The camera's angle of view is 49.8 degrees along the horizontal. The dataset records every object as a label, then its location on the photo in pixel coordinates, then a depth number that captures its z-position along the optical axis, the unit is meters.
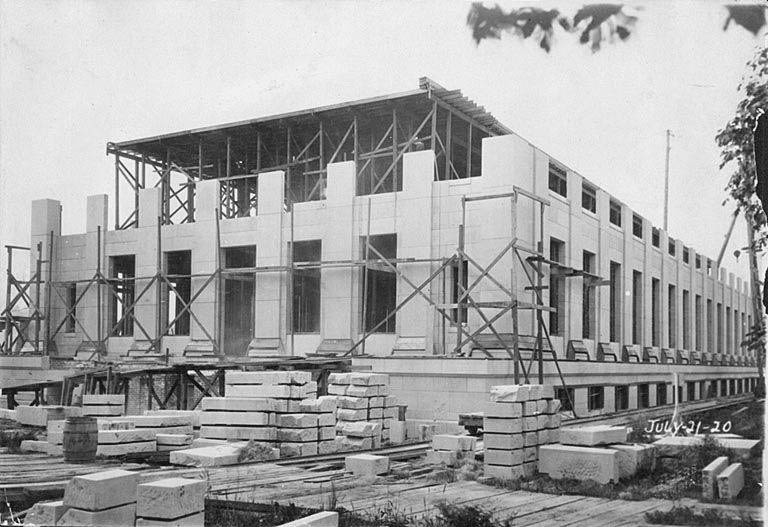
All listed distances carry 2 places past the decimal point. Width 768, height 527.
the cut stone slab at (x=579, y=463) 12.87
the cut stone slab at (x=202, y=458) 15.16
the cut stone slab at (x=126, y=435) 16.27
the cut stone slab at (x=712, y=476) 10.27
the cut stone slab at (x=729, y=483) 10.08
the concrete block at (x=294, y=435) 17.05
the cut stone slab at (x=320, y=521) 8.38
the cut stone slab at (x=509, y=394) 13.73
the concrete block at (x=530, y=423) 13.98
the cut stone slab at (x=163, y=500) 8.59
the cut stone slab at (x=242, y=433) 17.06
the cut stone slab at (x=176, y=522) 8.60
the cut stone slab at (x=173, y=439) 17.20
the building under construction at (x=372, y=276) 21.73
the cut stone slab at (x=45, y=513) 8.80
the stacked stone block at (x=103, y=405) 18.34
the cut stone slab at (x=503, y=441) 13.56
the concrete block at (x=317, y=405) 17.55
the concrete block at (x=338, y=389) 19.88
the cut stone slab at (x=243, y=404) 17.17
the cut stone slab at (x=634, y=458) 13.12
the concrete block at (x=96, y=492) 8.52
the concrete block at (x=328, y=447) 17.47
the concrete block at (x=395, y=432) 20.14
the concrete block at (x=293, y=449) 16.88
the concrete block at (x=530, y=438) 13.98
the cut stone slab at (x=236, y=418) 17.09
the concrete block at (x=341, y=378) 19.72
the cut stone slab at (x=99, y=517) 8.52
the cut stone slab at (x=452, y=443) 16.12
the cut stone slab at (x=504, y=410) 13.72
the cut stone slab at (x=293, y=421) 17.12
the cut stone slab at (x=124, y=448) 16.17
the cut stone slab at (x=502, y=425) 13.63
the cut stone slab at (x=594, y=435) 13.97
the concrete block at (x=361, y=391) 19.52
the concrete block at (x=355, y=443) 18.37
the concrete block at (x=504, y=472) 13.41
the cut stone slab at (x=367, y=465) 13.91
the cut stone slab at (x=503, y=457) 13.50
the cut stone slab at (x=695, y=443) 10.98
